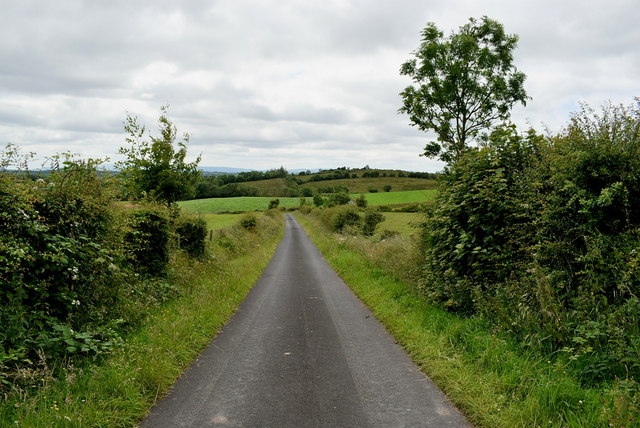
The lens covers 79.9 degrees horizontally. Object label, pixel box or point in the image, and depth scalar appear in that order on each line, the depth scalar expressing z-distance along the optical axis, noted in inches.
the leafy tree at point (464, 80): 971.3
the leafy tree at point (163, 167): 596.1
